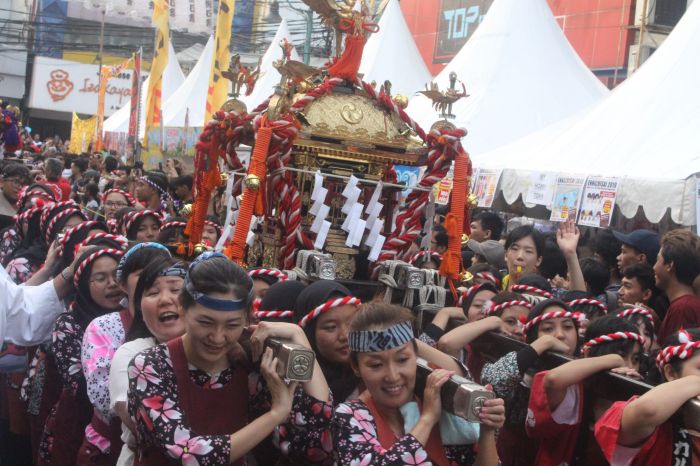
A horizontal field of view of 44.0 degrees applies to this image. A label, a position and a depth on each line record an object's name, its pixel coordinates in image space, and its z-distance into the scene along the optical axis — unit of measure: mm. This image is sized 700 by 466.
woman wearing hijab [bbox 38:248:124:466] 3727
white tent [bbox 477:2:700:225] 7688
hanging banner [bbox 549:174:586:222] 8562
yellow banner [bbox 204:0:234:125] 11508
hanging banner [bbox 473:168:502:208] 9961
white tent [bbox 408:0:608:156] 11867
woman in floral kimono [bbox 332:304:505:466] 2490
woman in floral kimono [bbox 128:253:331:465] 2469
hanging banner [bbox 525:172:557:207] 9008
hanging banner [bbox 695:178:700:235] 7316
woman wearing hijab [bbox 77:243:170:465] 3314
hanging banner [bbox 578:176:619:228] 8156
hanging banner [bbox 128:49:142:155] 16156
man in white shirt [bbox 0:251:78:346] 3926
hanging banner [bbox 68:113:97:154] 26125
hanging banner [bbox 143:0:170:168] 14273
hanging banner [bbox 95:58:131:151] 22844
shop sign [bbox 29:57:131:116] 38656
